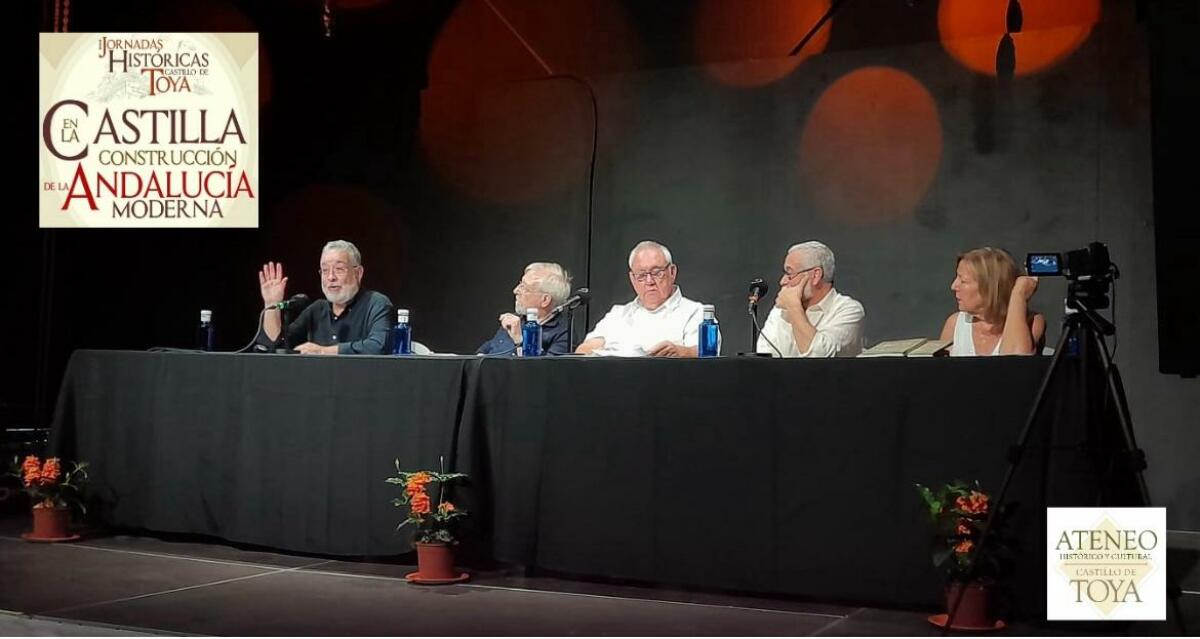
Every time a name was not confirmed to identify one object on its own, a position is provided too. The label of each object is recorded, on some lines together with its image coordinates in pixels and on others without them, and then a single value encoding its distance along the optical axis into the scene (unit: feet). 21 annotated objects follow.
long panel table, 9.50
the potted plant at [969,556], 8.83
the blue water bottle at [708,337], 11.69
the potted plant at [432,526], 11.02
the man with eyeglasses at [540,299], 14.65
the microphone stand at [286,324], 14.64
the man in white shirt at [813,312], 13.21
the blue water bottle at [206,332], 14.56
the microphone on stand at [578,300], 12.10
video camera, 8.90
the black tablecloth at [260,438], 11.84
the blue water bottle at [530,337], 12.39
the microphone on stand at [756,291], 11.00
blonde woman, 12.59
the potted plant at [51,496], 13.70
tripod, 8.50
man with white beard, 14.80
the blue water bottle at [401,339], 14.08
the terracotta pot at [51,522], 13.73
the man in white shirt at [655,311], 14.65
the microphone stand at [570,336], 13.57
